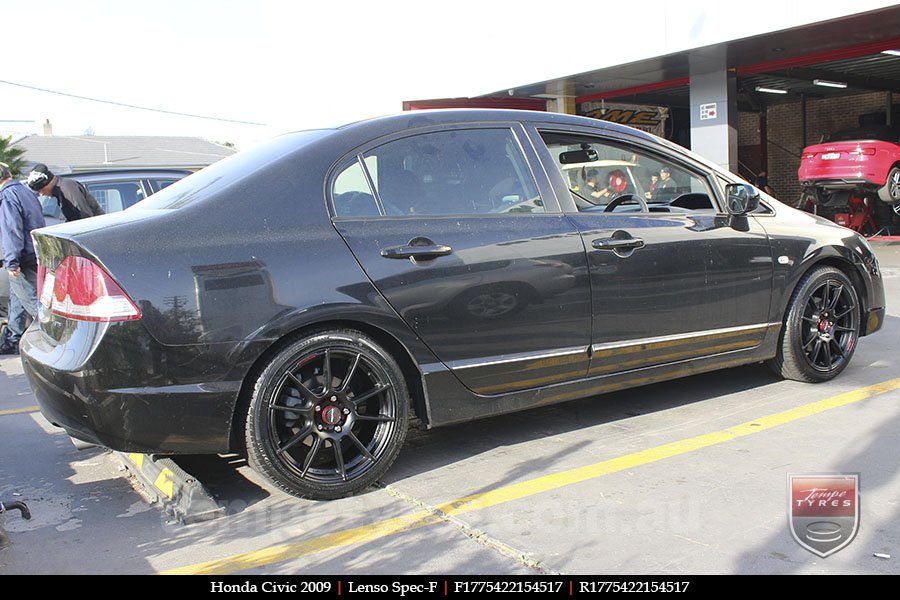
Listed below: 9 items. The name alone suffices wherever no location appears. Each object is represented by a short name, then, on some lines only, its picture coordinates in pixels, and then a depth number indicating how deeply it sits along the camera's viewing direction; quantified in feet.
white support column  50.11
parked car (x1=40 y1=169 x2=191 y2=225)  26.32
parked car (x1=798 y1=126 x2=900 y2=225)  47.57
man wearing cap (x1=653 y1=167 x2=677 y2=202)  15.26
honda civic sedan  10.27
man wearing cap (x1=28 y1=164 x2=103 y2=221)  24.68
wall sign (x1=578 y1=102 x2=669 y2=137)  64.39
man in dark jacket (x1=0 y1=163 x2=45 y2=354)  22.40
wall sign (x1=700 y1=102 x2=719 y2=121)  50.75
